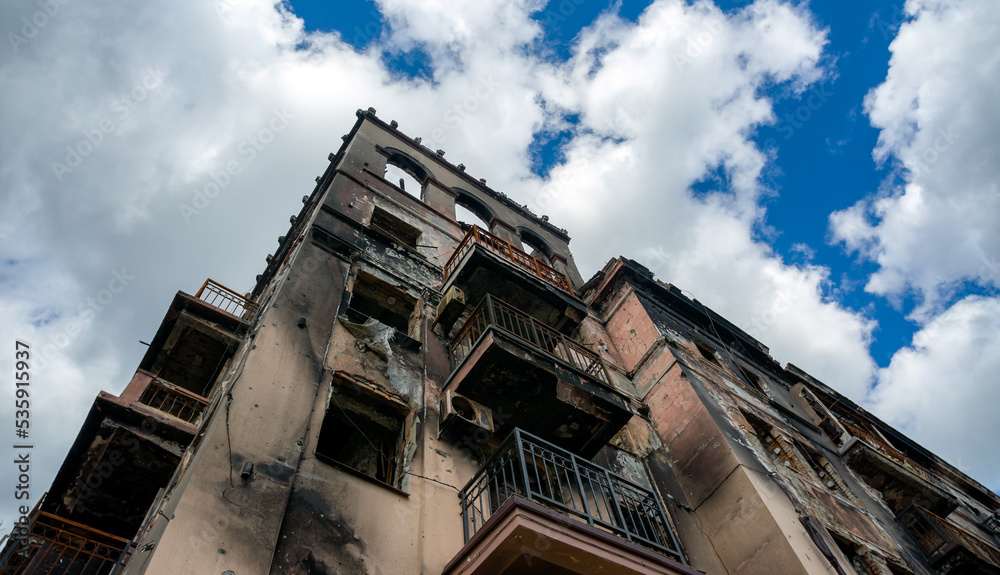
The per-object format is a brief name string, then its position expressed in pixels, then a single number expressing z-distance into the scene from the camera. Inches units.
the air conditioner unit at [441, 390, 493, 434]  340.2
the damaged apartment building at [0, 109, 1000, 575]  240.8
